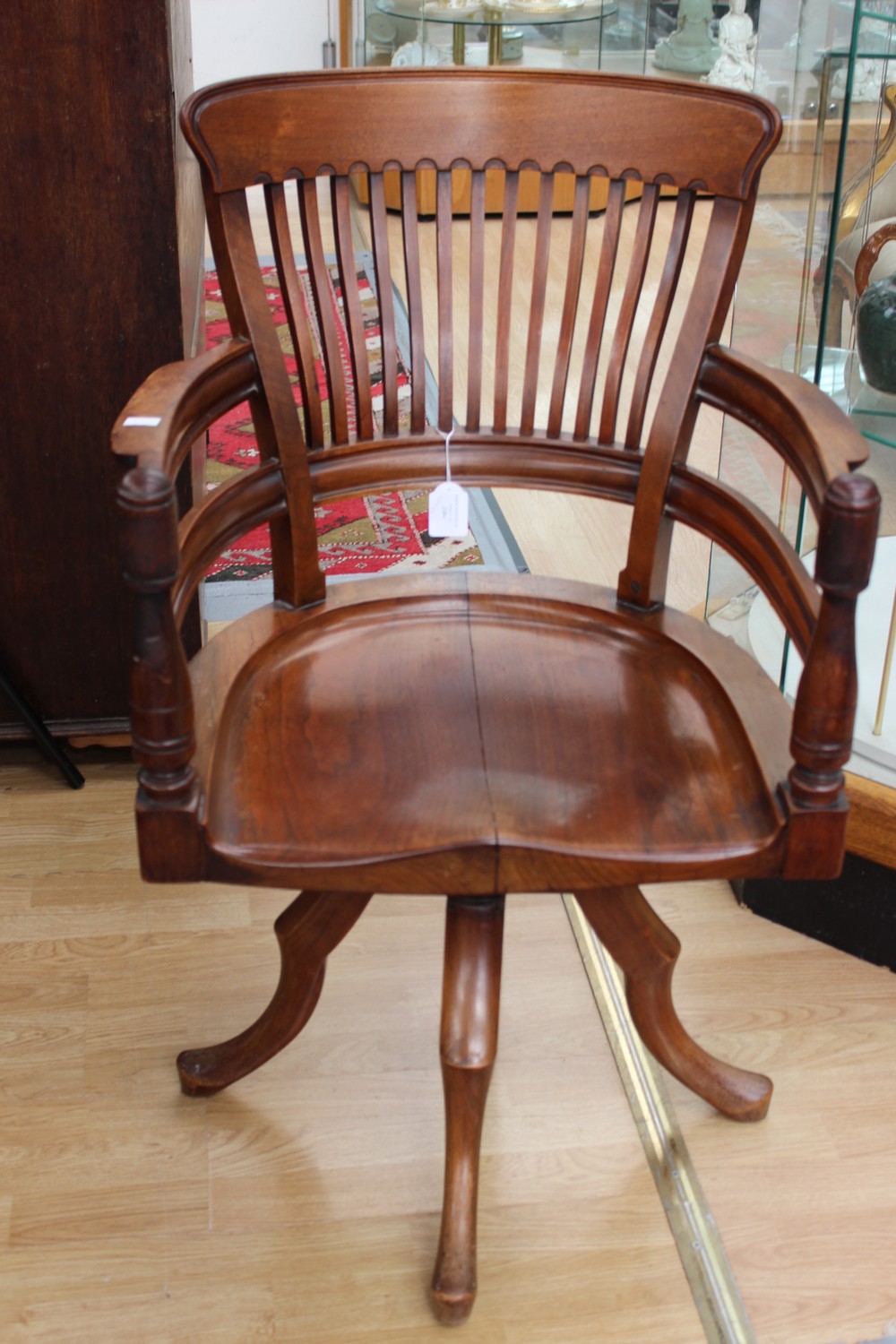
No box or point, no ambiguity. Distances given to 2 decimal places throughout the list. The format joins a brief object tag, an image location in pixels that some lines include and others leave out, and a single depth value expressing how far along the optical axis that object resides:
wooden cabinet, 1.55
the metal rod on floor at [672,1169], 1.29
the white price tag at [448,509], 1.29
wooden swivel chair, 1.02
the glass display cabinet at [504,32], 4.43
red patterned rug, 2.51
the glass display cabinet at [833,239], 1.50
